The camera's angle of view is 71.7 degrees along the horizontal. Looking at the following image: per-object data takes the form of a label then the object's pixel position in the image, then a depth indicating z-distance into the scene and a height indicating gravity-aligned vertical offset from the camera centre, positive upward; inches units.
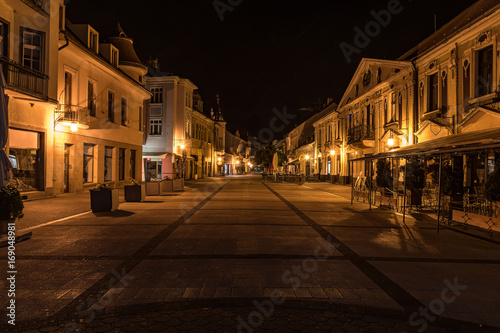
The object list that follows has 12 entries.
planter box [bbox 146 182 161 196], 742.5 -41.8
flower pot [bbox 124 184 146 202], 618.5 -44.2
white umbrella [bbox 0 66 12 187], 292.1 +27.6
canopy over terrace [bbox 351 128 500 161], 297.0 +26.4
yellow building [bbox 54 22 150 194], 685.3 +134.3
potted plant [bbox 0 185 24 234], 304.8 -35.1
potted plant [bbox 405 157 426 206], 533.6 -19.9
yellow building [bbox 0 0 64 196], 548.4 +137.4
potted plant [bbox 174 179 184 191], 880.9 -41.5
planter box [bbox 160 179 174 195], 832.3 -42.2
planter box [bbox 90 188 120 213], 473.7 -44.1
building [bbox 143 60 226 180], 1434.5 +187.4
